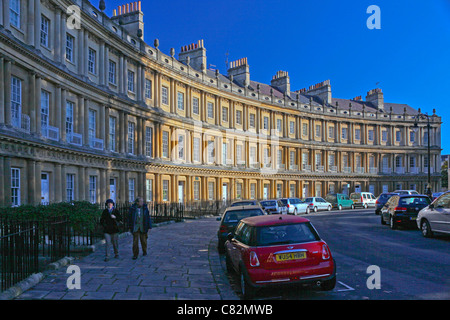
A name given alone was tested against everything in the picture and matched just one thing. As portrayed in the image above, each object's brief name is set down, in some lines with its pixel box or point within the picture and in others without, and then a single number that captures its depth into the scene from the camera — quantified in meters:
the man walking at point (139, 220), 12.40
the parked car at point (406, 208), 19.50
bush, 13.20
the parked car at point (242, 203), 18.67
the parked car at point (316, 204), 38.47
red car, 7.63
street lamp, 35.59
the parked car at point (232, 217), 13.59
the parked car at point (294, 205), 34.39
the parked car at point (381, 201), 32.22
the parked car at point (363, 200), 46.53
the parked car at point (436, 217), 14.86
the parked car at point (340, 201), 44.12
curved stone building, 20.56
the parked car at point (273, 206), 29.37
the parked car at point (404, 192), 38.47
